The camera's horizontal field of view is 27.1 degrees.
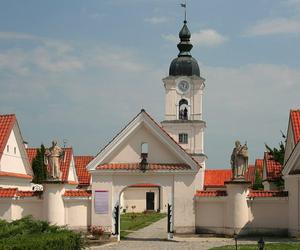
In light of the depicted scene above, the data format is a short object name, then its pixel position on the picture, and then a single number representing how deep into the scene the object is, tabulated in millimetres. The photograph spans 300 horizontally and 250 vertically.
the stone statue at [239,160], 28141
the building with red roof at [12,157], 34156
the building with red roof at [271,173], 40406
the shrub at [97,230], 28766
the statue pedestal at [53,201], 28844
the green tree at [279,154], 41031
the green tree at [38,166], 44788
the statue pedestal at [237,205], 28219
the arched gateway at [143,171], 29172
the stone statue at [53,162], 29016
